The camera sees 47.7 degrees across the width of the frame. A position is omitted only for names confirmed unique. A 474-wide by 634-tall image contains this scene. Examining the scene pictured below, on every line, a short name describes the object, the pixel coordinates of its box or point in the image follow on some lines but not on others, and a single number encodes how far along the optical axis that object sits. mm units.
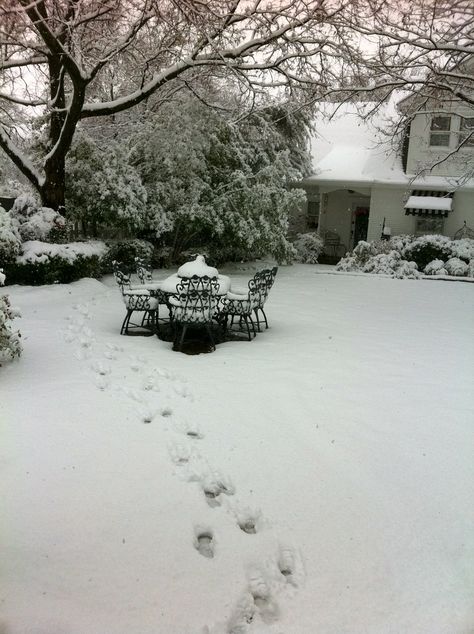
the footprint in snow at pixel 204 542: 3111
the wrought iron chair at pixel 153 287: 8167
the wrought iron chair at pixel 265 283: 8164
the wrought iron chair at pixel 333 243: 22172
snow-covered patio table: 7547
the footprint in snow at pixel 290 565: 2932
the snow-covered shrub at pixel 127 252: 15297
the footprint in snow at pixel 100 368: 6008
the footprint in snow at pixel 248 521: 3340
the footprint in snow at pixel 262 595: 2668
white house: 19078
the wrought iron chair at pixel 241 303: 8141
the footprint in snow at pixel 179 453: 4094
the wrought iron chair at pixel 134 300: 8117
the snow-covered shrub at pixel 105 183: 13812
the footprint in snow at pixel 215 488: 3621
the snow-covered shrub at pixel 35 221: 12078
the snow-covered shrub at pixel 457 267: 15891
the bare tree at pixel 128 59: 9719
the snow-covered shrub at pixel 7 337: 5664
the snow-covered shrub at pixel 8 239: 10711
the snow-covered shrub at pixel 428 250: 16656
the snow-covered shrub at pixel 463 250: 16312
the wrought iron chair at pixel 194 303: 7301
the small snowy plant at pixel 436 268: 16000
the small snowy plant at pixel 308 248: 20391
